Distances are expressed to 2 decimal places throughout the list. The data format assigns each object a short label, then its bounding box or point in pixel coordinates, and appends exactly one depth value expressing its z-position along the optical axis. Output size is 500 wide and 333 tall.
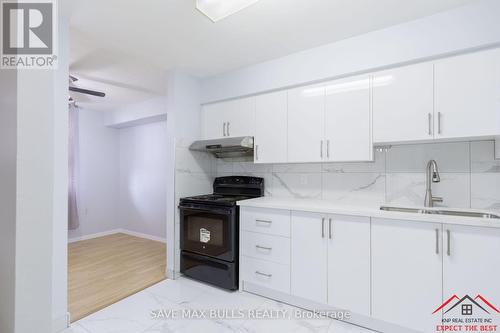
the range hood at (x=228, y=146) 2.61
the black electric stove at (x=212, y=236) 2.46
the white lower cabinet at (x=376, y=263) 1.58
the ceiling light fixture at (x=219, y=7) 1.50
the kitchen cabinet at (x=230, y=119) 2.76
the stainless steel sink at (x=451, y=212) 1.87
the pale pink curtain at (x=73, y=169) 4.10
